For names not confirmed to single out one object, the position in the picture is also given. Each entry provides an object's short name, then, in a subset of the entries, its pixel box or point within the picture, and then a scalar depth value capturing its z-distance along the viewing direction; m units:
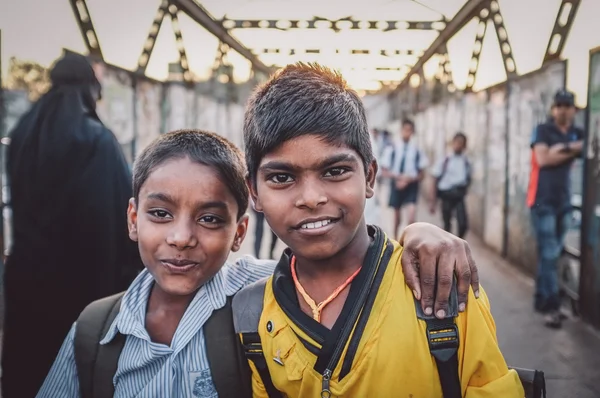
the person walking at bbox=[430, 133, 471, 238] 6.96
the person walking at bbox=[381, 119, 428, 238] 7.51
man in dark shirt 4.32
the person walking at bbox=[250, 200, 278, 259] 5.95
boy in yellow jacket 1.24
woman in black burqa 2.24
